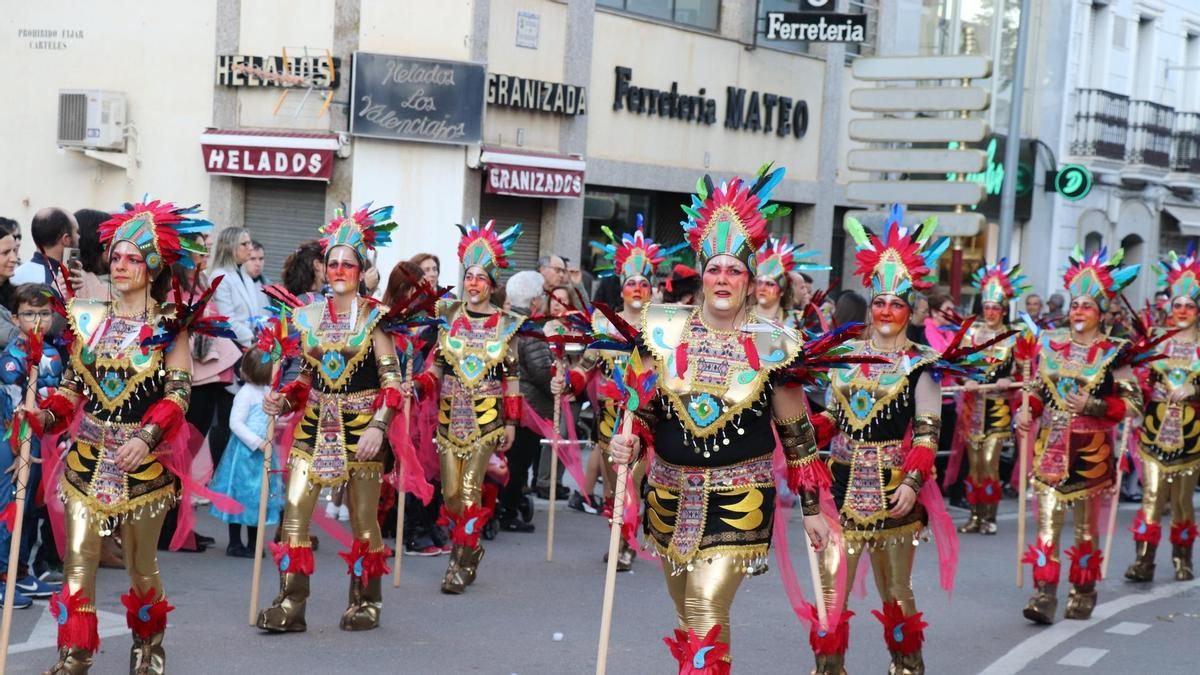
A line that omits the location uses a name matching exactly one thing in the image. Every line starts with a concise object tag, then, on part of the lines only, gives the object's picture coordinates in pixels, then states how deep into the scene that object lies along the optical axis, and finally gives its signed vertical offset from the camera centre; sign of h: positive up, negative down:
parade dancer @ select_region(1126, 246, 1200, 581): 11.66 -1.16
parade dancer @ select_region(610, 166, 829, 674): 6.41 -0.72
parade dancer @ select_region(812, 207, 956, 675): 7.83 -0.90
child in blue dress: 10.61 -1.56
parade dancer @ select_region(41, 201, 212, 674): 7.04 -0.90
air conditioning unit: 18.56 +1.04
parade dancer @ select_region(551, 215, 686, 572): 11.38 -0.58
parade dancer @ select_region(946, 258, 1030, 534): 14.13 -1.35
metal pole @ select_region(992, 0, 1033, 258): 18.86 +1.42
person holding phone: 9.59 -0.20
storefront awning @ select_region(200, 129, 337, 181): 17.83 +0.74
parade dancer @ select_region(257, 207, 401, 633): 8.48 -1.02
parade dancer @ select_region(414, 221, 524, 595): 10.21 -1.01
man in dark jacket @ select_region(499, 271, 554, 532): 12.77 -1.33
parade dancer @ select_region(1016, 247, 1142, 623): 9.95 -0.97
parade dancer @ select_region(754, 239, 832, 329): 11.53 -0.15
